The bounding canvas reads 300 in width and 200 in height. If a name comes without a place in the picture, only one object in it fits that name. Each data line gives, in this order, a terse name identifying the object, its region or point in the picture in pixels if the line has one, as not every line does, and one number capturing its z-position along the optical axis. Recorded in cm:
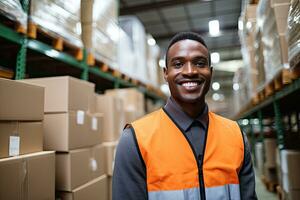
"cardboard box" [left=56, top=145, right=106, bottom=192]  246
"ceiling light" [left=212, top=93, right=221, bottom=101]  2722
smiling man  138
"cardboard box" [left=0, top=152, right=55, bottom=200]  169
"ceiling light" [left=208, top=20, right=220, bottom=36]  910
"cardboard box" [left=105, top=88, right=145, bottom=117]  512
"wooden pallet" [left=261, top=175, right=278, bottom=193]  507
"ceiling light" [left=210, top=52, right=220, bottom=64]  1377
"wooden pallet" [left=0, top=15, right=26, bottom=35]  237
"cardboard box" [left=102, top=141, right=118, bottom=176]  348
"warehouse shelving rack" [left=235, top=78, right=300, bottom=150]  292
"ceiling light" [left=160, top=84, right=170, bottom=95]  857
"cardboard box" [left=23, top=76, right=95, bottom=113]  254
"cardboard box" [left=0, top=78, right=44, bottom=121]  179
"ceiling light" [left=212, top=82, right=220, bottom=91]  2263
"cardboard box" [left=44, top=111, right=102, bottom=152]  248
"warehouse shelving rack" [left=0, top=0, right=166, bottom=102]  251
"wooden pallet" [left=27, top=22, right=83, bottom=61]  257
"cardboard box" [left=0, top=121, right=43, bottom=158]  181
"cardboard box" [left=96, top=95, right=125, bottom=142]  380
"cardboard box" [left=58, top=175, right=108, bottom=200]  248
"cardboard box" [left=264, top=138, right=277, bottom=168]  542
